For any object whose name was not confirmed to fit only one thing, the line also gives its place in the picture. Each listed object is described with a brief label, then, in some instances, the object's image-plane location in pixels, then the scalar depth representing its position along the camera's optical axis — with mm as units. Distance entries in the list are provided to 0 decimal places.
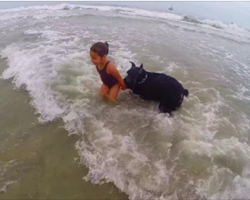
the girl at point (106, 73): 3164
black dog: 3349
